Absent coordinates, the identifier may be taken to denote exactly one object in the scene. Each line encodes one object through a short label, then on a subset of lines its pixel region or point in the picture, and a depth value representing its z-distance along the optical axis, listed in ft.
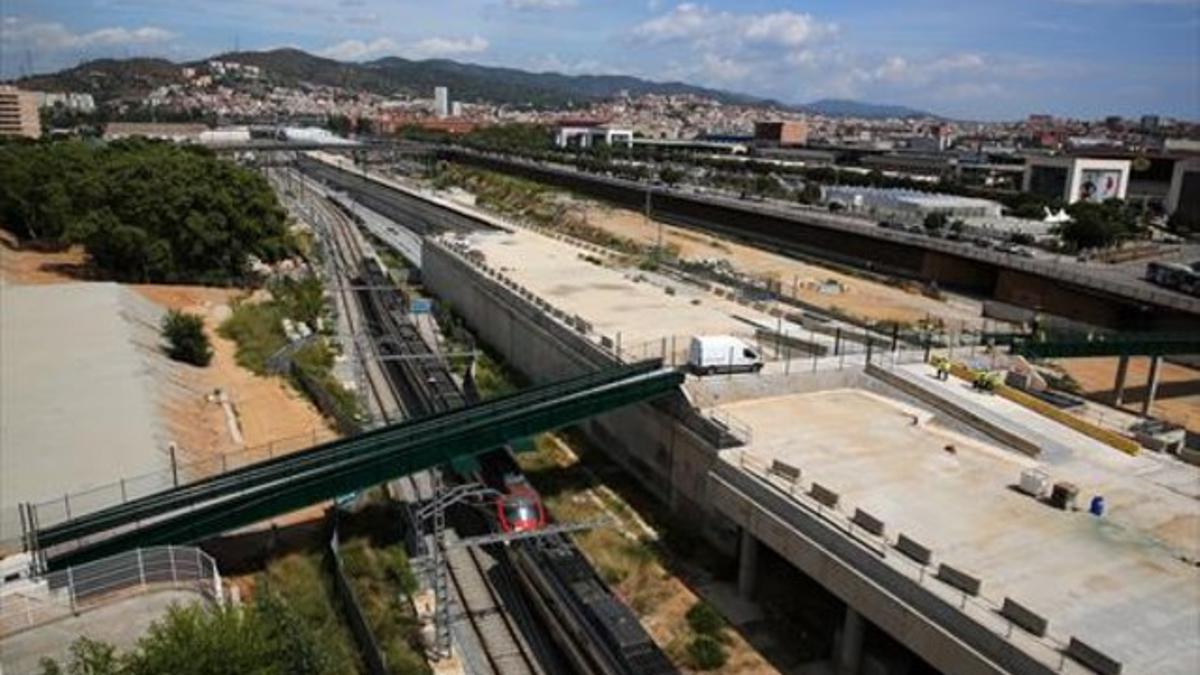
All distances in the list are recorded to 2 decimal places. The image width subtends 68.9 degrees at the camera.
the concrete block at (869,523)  78.12
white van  115.24
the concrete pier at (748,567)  92.38
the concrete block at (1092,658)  59.00
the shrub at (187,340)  156.04
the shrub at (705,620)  87.10
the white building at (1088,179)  392.47
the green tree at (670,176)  476.54
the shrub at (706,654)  81.76
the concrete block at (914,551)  73.41
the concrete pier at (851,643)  79.30
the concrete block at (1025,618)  63.77
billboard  394.32
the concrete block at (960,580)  68.95
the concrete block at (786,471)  89.35
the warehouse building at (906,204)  342.44
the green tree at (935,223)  305.71
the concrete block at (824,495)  83.51
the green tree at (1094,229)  271.69
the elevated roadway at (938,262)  206.28
